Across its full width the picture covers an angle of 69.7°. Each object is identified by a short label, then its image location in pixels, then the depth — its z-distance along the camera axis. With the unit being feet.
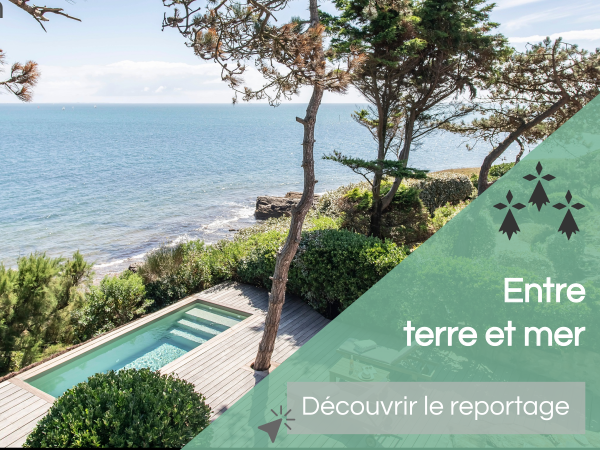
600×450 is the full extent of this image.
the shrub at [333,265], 29.48
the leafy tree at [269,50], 17.98
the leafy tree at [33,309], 27.04
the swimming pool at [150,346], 24.09
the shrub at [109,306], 31.19
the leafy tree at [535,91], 44.60
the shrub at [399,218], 45.60
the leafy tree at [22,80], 17.15
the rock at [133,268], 46.53
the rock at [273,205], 83.30
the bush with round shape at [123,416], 14.42
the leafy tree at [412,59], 38.27
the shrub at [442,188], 61.62
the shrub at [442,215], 47.39
